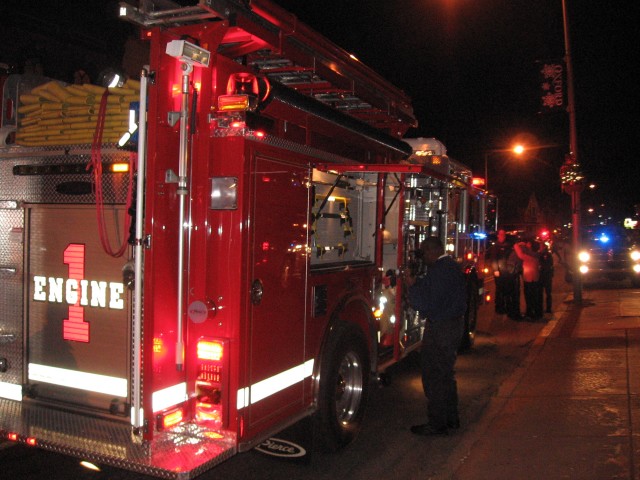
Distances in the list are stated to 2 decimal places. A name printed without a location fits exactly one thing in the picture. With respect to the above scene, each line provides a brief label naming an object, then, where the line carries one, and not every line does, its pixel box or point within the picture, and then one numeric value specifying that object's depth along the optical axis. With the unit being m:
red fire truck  3.59
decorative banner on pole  15.28
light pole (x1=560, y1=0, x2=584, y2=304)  15.33
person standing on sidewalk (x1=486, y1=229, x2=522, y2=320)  12.25
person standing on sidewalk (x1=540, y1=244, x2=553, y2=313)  13.36
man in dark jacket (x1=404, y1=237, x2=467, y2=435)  5.32
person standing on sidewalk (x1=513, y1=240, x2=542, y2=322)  12.21
